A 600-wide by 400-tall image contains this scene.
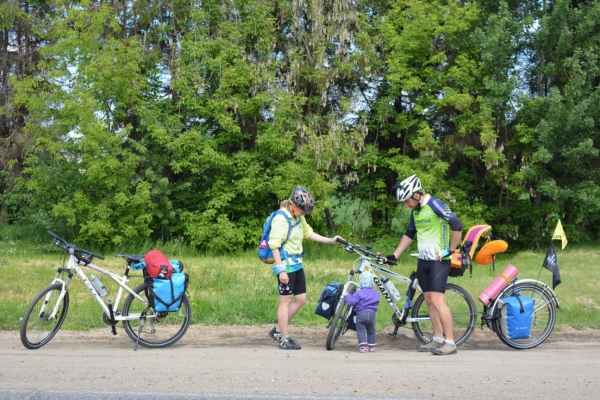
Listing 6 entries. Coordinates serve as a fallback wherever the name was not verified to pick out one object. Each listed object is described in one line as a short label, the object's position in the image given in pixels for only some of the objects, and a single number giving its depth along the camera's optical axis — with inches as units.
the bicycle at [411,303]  328.5
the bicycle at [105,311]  315.7
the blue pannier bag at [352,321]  319.6
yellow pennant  356.8
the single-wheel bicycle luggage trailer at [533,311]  331.0
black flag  345.4
